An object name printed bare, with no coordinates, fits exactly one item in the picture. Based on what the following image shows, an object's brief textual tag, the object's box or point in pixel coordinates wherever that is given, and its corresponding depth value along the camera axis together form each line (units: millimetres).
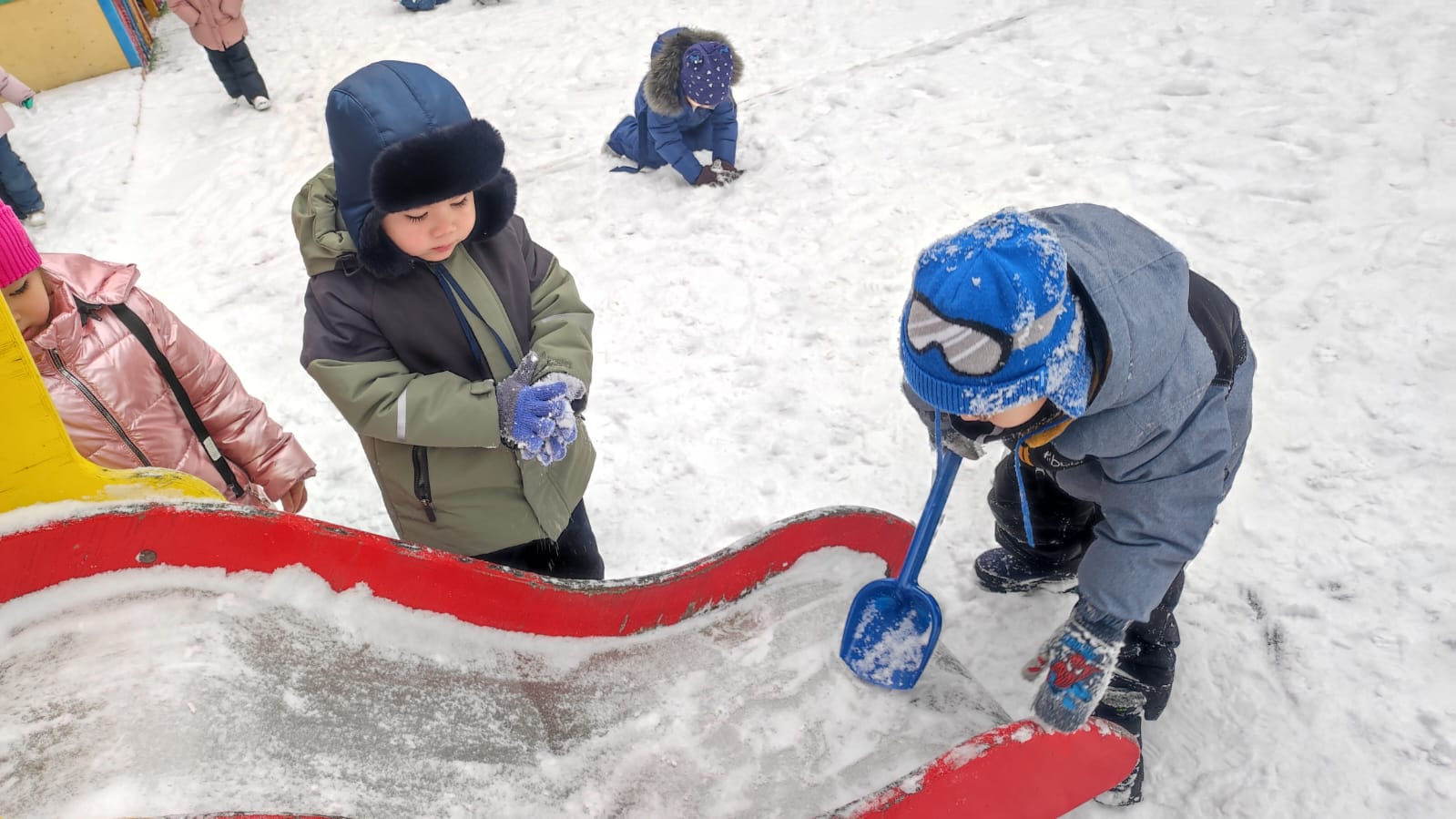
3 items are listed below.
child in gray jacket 1206
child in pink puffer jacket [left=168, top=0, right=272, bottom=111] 5836
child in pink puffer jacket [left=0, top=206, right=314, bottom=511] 1646
